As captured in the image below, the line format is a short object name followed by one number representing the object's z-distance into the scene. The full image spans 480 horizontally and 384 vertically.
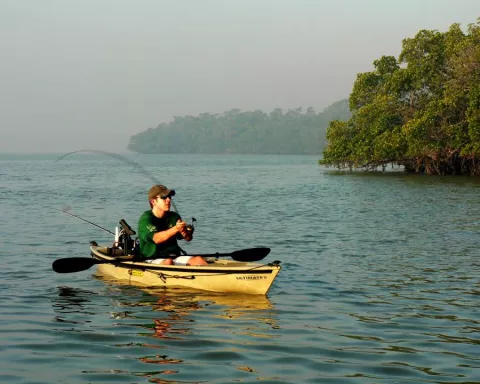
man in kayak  12.97
